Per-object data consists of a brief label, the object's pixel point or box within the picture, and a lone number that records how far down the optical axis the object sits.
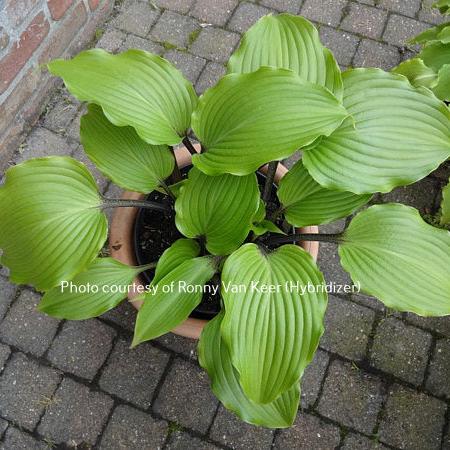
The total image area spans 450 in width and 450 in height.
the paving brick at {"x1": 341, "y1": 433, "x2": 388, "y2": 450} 1.58
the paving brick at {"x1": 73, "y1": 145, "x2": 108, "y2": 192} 1.90
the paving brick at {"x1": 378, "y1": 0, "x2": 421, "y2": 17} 2.29
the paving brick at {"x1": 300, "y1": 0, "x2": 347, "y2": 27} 2.25
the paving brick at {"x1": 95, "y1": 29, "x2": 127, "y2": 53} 2.15
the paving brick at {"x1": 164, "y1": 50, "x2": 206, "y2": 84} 2.12
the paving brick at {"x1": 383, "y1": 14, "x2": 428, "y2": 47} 2.22
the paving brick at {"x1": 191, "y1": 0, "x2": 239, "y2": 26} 2.24
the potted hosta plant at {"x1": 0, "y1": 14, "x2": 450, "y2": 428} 1.04
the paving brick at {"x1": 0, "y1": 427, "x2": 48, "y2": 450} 1.56
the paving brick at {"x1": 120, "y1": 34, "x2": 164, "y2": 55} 2.16
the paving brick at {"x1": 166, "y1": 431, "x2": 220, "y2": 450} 1.56
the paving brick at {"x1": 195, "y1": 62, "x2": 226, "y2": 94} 2.10
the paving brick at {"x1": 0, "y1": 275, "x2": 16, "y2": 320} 1.72
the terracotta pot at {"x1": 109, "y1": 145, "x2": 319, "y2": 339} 1.41
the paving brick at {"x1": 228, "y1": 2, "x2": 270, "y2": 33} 2.23
